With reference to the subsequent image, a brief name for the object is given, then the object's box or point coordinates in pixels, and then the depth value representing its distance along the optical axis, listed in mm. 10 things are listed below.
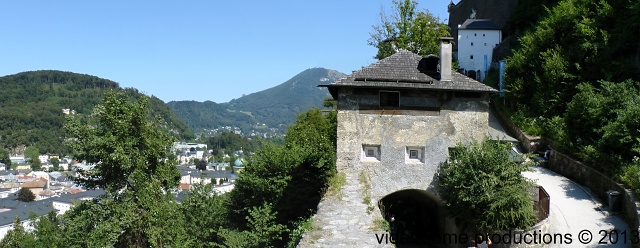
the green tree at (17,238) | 45594
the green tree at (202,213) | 26656
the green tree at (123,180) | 22516
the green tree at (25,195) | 112375
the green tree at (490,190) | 14820
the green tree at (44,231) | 42156
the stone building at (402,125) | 16453
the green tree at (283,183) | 21297
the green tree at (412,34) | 38281
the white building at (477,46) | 52562
